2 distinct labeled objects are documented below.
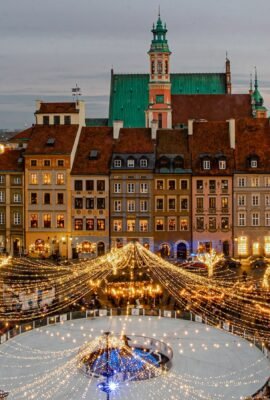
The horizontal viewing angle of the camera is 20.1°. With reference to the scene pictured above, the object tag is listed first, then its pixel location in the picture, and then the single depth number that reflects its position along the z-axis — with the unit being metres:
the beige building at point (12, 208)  68.19
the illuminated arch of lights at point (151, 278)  43.31
